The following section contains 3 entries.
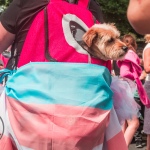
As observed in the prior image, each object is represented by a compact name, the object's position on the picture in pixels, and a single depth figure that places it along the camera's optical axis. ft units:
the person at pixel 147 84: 15.60
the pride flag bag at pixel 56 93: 7.91
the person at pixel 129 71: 19.66
